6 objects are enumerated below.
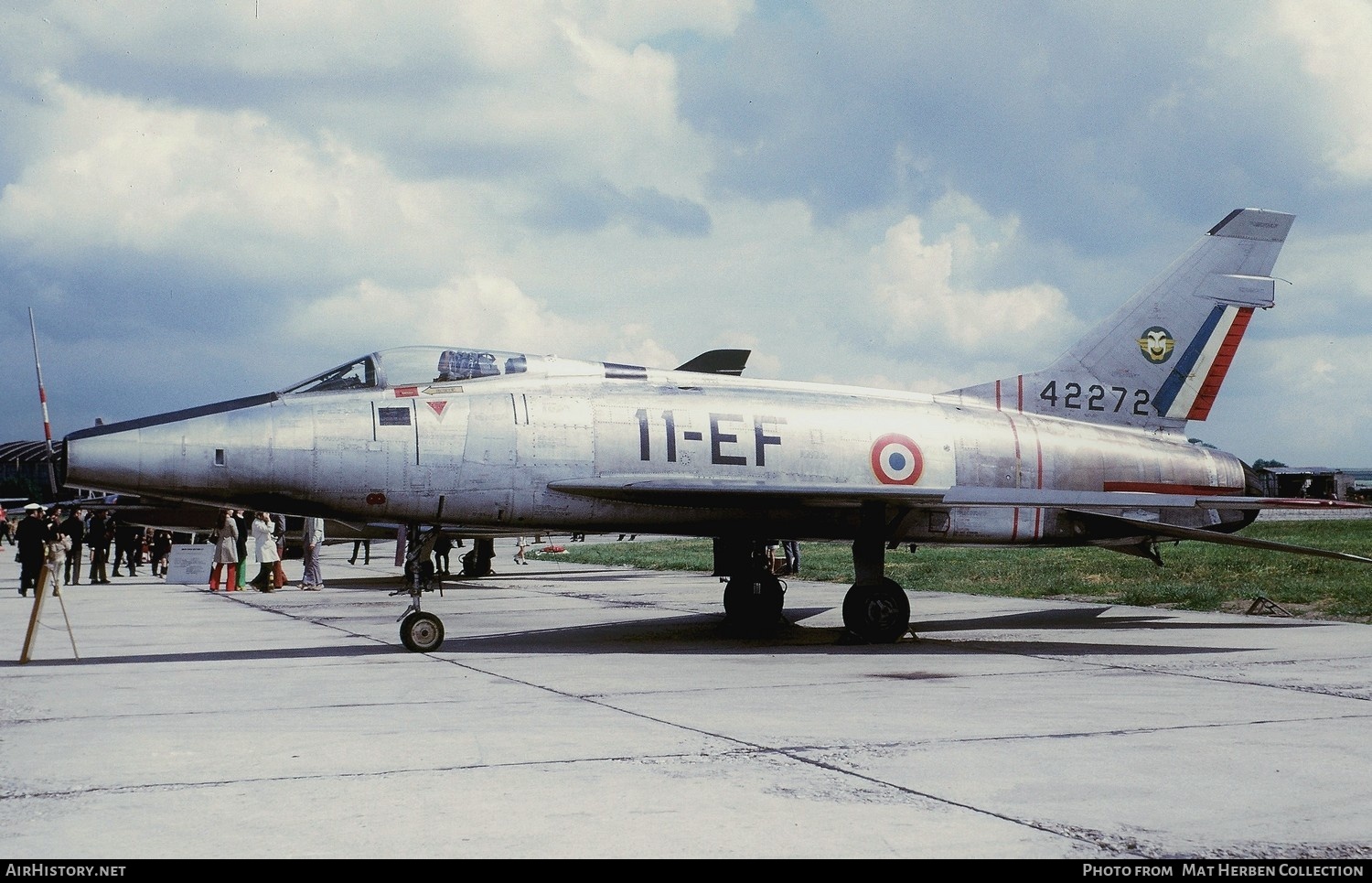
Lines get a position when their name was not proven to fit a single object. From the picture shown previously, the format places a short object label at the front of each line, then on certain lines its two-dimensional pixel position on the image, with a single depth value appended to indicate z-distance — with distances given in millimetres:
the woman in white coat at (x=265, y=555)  25328
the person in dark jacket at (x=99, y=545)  28750
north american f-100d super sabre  12125
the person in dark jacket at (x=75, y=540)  29406
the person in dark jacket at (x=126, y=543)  33312
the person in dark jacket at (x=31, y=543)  24750
